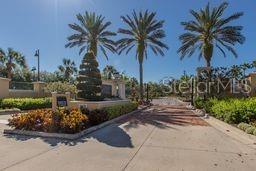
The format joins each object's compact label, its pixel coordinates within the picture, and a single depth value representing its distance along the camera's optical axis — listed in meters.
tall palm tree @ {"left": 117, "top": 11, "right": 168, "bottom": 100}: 16.18
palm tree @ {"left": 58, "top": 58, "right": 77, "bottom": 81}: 35.07
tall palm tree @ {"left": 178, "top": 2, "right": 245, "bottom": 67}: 13.62
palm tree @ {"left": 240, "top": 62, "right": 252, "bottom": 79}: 16.49
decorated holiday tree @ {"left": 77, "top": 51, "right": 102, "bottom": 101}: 8.45
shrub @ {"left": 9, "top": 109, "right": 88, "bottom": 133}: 5.30
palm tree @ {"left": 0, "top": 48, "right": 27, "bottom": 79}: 22.66
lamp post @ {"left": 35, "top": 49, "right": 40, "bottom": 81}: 18.66
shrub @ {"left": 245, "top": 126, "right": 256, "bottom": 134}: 5.52
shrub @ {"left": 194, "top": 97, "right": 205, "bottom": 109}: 12.82
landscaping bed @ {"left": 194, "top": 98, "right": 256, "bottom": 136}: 6.24
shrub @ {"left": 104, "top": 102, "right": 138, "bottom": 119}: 7.96
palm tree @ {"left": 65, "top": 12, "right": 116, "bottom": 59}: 15.04
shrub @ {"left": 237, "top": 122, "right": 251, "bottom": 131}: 5.90
